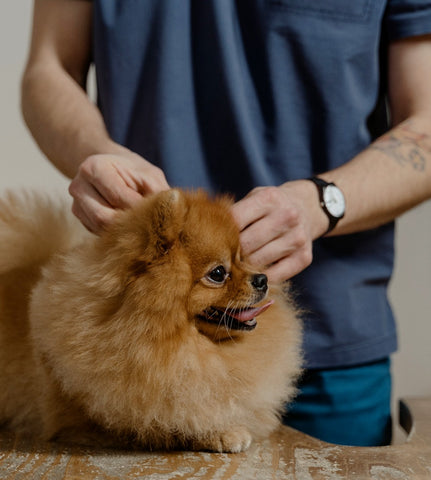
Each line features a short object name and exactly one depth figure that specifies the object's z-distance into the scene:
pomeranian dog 0.91
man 1.29
